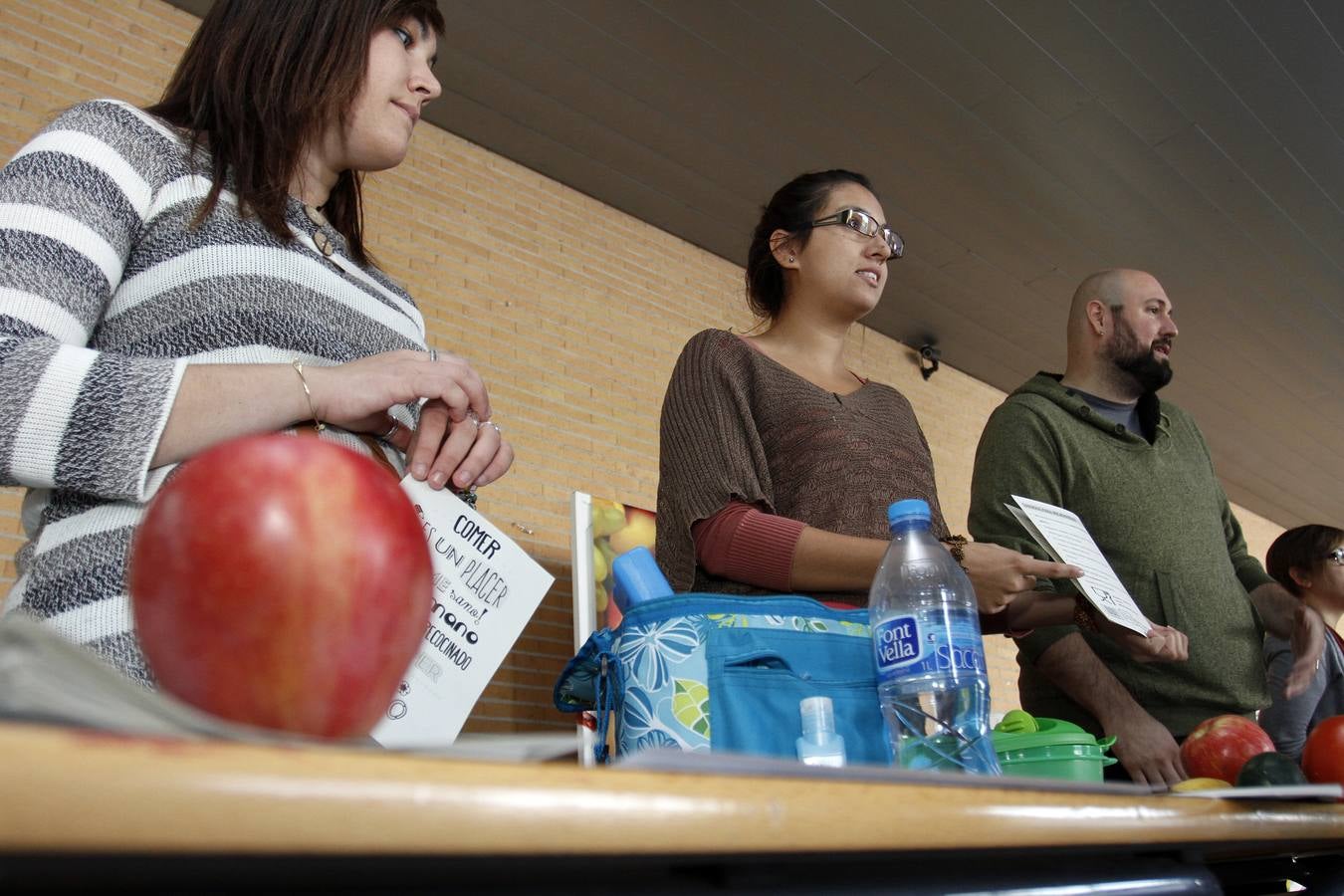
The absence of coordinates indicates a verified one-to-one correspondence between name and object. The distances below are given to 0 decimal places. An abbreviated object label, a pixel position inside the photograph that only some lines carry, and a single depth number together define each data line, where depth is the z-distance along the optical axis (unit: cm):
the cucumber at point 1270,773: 88
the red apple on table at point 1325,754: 101
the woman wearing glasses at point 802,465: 117
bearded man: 165
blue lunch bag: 89
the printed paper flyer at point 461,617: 76
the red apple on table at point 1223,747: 113
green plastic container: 94
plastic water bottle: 82
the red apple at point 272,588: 40
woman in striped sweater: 68
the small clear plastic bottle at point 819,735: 86
